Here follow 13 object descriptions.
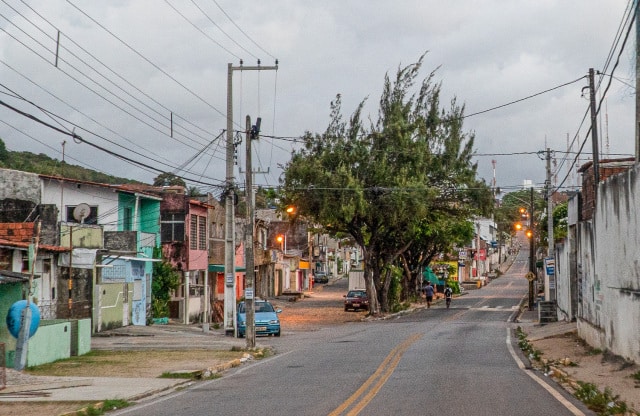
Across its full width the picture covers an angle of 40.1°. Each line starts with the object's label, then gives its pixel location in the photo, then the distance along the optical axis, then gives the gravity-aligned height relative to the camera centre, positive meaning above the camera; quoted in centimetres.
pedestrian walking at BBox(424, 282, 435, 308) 6881 -184
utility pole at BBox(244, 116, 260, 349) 3106 +65
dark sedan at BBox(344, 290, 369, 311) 6338 -217
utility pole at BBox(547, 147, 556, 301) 5056 +310
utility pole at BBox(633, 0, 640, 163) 2106 +453
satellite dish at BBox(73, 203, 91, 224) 3631 +251
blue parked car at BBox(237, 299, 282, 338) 3875 -223
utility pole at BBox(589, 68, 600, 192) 2817 +484
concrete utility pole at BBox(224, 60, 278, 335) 3434 +276
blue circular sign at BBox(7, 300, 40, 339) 2183 -110
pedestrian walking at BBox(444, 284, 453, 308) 6581 -185
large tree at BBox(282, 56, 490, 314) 5022 +587
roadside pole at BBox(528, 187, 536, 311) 5806 +87
